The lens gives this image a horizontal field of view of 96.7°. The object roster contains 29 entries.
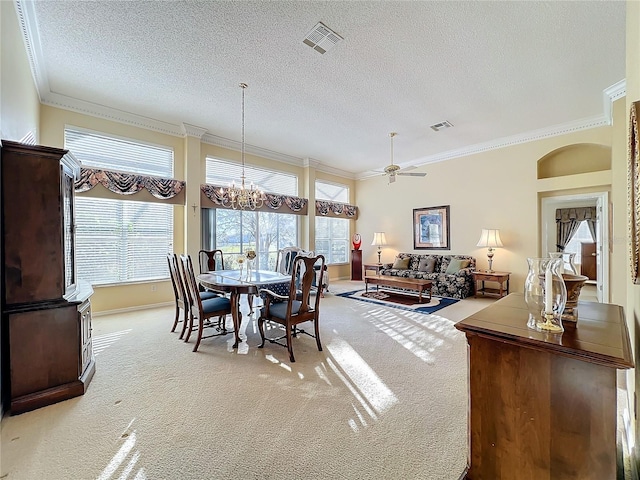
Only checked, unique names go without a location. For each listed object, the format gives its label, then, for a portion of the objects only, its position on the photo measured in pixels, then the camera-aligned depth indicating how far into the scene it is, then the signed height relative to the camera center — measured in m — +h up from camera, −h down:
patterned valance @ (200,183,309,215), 5.45 +0.86
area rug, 4.99 -1.21
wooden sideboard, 1.04 -0.65
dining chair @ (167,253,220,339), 3.44 -0.63
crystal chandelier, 4.06 +0.67
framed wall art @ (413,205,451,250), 6.81 +0.25
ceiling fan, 5.21 +1.27
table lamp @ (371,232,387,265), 7.72 -0.01
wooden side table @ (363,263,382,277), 7.36 -0.75
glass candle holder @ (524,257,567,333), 1.25 -0.27
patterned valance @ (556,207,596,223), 7.88 +0.67
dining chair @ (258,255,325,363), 2.95 -0.77
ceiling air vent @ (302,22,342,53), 2.75 +2.03
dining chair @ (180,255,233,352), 3.16 -0.76
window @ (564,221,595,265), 8.01 -0.05
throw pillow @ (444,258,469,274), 6.14 -0.58
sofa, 5.84 -0.74
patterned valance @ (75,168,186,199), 4.23 +0.93
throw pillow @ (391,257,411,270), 7.07 -0.63
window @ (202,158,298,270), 5.71 +0.34
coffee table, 5.36 -0.88
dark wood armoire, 2.09 -0.38
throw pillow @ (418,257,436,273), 6.62 -0.62
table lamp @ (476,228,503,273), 5.68 -0.04
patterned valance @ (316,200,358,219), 7.60 +0.85
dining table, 3.15 -0.50
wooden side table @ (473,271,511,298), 5.56 -0.88
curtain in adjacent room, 7.89 +0.47
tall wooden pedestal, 8.22 -0.76
